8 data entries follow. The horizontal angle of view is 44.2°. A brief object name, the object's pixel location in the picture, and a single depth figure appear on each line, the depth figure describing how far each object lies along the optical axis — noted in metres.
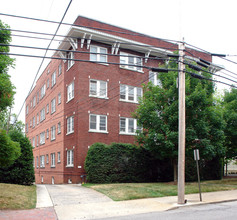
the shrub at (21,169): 19.41
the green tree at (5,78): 12.72
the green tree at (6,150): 13.03
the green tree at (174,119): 19.69
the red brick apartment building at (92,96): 24.42
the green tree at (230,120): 24.42
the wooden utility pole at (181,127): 13.52
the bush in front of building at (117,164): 21.66
